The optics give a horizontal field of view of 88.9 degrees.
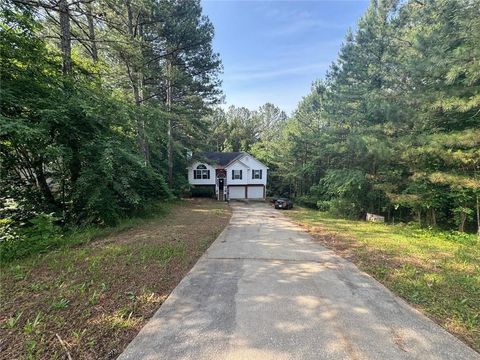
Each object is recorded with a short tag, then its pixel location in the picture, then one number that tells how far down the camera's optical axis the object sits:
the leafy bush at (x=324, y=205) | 18.64
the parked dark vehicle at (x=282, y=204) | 22.08
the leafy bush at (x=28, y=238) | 4.87
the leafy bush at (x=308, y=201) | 24.82
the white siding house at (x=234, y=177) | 28.00
